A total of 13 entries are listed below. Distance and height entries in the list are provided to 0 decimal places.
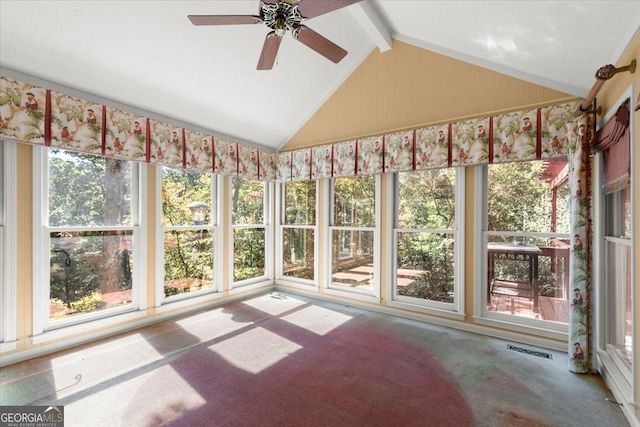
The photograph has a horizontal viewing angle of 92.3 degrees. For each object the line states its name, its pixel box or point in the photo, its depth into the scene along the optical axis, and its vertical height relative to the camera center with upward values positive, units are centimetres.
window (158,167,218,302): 385 -25
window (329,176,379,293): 430 -29
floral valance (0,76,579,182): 270 +81
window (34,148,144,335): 288 -25
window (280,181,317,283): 494 -26
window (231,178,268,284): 475 -23
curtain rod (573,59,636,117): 192 +91
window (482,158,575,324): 309 -28
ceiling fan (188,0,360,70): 179 +122
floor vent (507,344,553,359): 286 -131
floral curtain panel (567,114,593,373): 254 -38
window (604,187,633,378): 222 -50
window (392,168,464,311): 365 -32
